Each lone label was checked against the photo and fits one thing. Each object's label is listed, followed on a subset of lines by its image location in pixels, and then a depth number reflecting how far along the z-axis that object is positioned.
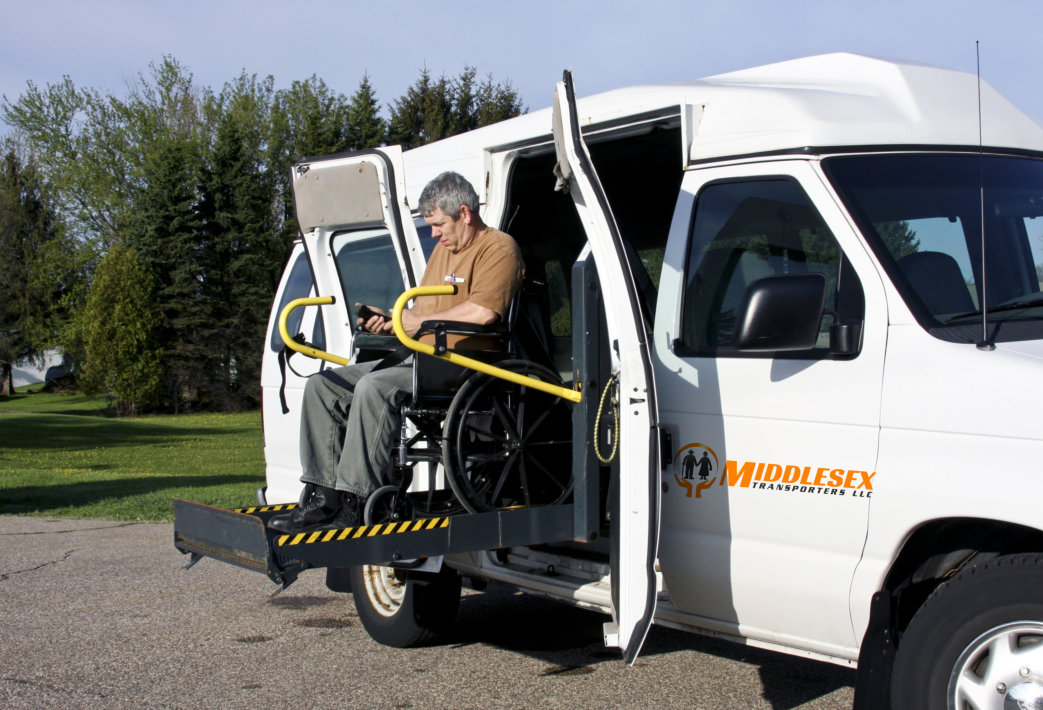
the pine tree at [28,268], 49.28
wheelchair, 4.66
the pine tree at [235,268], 41.84
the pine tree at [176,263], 40.47
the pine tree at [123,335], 38.84
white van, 3.39
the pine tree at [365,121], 40.66
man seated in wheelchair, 4.74
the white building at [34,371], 55.72
